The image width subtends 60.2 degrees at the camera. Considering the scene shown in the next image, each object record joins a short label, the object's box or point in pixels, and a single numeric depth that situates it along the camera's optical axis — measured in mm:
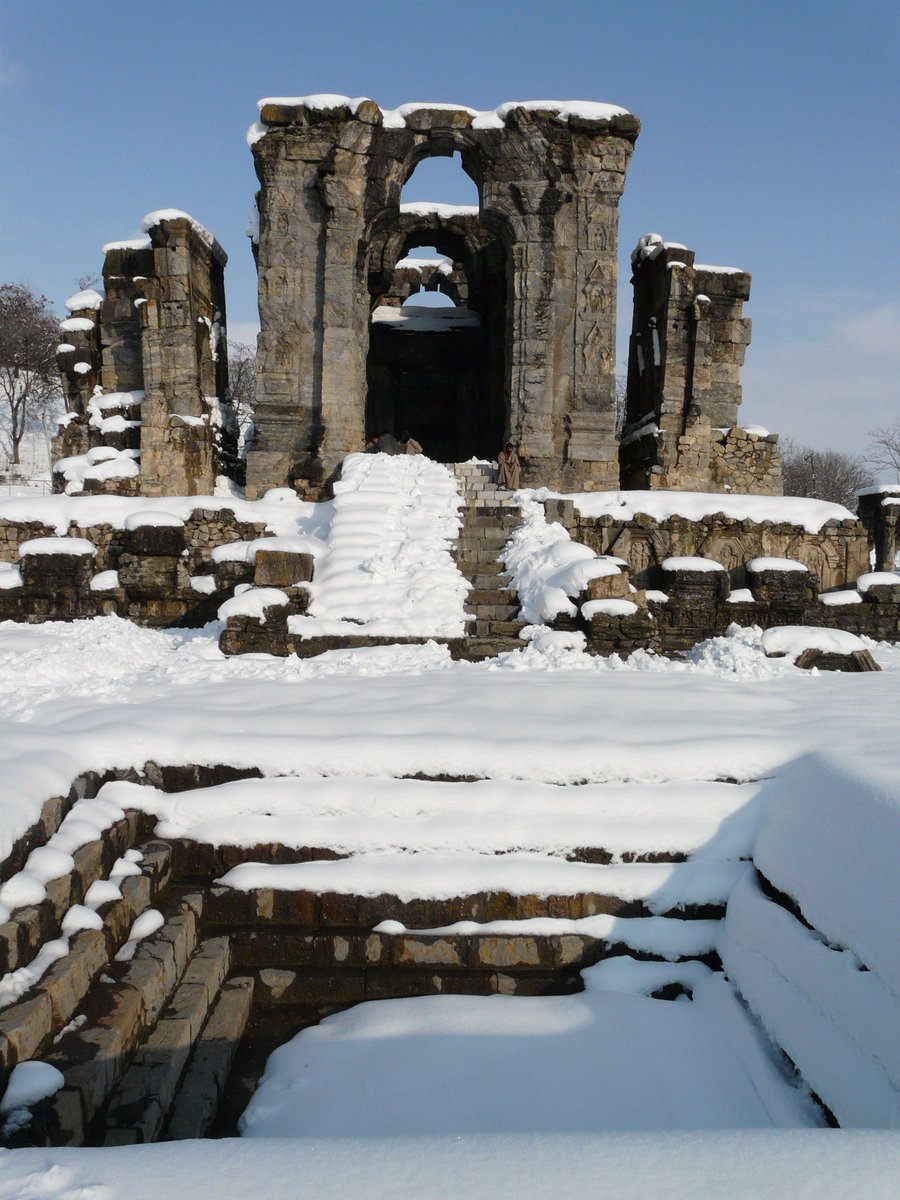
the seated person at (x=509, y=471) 13430
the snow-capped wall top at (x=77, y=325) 15734
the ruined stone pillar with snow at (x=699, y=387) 16703
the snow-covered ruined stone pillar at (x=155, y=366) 14711
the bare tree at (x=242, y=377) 45312
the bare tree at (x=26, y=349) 35750
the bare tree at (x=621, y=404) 53094
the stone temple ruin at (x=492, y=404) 10953
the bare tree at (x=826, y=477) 49938
